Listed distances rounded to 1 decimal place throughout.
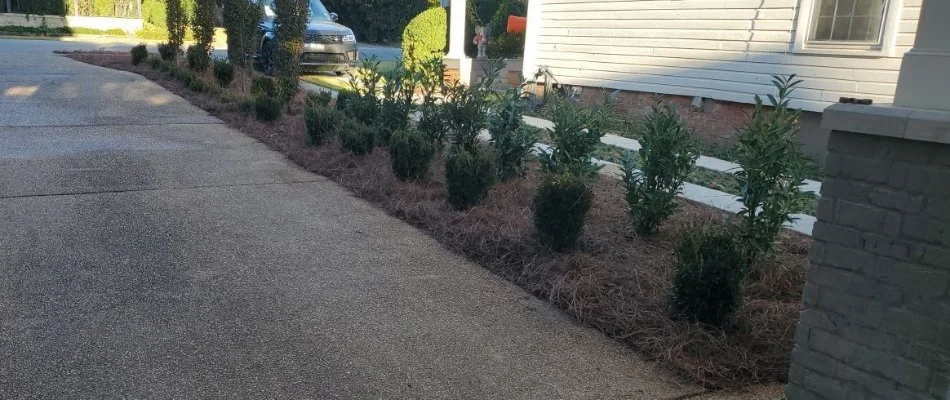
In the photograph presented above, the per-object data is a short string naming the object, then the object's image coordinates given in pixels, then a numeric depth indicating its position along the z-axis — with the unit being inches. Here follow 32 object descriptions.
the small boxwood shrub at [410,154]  262.7
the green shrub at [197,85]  485.0
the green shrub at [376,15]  1758.1
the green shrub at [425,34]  681.0
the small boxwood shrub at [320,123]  328.8
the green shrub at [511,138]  262.8
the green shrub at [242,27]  479.5
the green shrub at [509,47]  800.3
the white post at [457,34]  645.9
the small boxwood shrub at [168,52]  599.8
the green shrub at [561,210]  188.5
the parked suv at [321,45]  628.7
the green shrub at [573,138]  229.0
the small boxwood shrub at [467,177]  231.6
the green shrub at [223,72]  501.7
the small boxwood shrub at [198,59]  538.6
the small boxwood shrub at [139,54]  625.9
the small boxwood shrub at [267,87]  420.5
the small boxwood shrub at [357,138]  302.5
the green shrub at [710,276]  146.1
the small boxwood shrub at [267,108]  386.9
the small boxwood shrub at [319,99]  370.5
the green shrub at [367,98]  337.4
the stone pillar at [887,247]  100.6
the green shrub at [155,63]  593.9
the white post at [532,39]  530.3
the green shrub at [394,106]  318.3
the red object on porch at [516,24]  875.4
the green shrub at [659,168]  201.2
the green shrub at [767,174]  170.6
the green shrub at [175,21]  584.4
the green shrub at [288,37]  417.4
